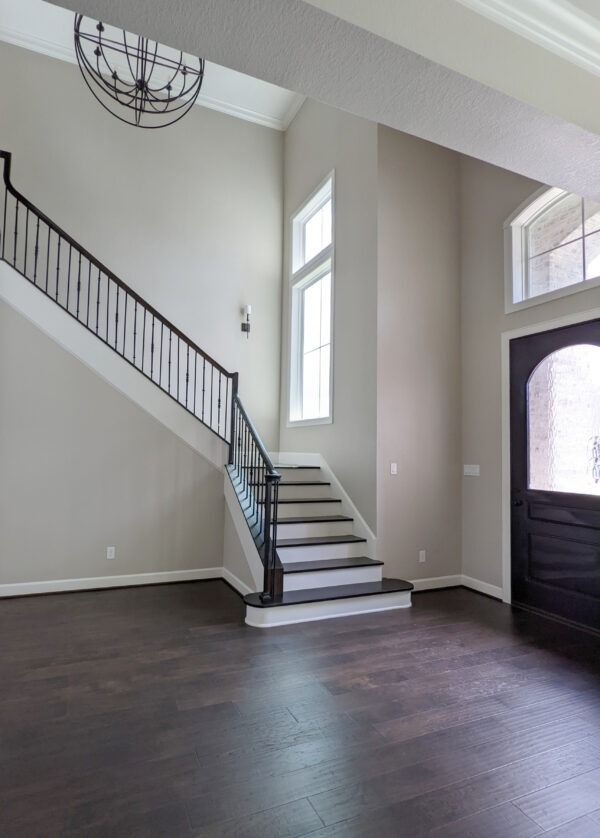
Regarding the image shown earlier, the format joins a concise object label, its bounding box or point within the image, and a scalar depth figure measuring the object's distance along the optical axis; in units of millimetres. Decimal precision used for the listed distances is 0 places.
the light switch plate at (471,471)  4637
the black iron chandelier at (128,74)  5711
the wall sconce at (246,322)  6502
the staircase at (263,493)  3688
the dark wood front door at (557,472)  3574
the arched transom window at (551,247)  3680
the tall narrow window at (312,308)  5832
